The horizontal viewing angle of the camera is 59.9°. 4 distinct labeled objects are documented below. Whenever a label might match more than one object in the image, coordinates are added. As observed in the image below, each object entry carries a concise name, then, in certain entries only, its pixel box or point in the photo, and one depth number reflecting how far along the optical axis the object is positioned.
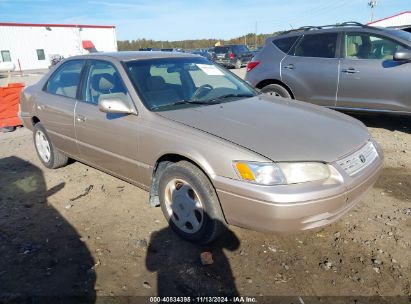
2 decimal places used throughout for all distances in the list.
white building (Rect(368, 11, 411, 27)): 31.61
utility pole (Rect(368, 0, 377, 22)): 56.50
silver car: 5.70
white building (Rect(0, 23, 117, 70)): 39.38
